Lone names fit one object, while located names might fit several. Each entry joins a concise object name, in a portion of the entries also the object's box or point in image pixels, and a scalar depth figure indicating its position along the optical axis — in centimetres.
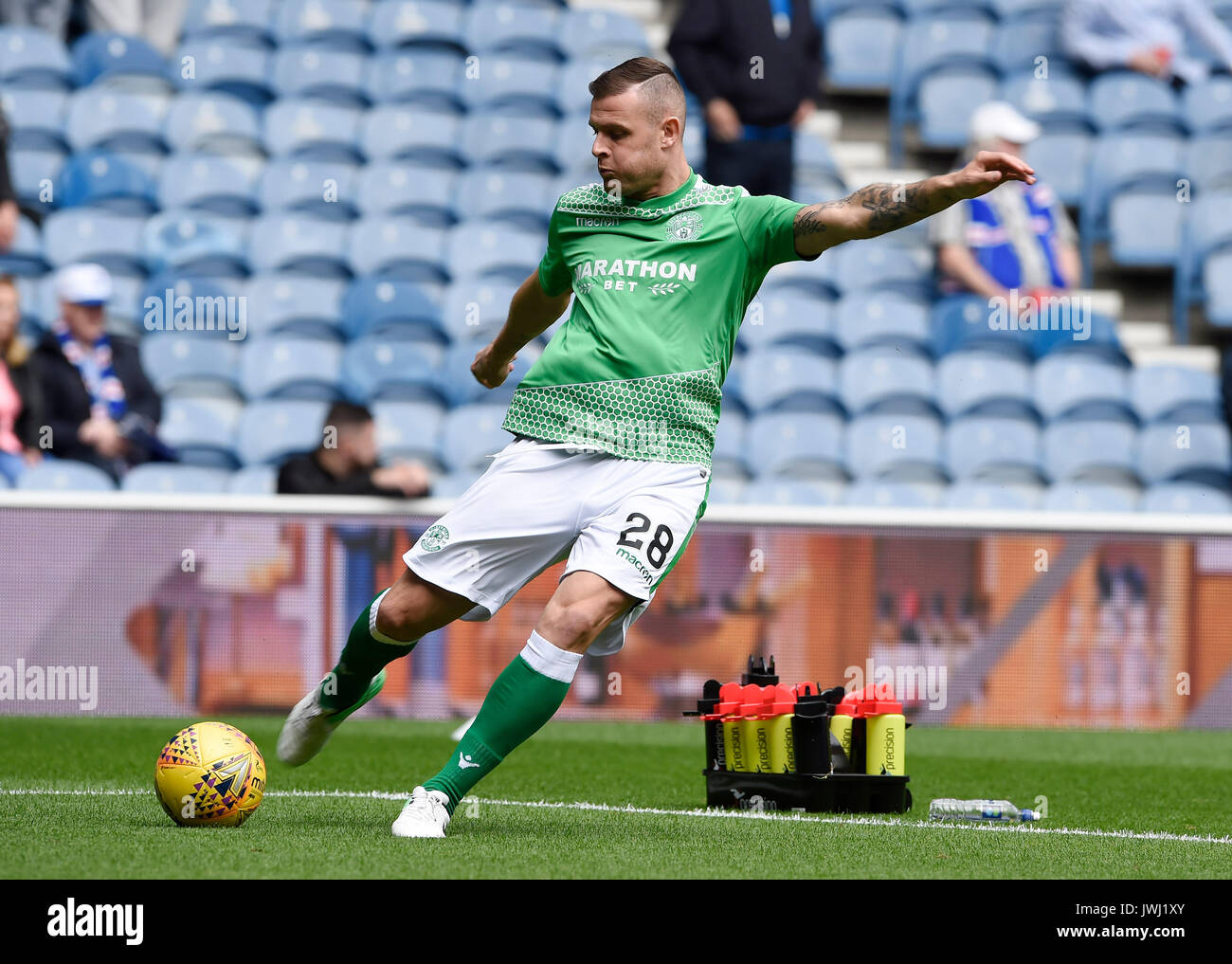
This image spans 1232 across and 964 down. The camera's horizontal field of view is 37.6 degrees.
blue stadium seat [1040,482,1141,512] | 1122
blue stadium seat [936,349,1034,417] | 1225
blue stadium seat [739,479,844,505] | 1117
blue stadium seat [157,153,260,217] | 1338
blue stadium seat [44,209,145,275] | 1268
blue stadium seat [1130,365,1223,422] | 1249
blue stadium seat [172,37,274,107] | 1443
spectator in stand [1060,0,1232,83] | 1467
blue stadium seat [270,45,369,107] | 1438
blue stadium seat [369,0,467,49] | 1481
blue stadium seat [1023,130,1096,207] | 1412
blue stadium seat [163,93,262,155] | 1386
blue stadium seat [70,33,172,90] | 1430
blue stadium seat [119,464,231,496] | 1062
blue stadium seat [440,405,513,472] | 1136
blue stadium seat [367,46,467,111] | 1445
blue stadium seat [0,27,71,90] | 1409
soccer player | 484
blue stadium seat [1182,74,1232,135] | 1448
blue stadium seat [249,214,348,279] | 1295
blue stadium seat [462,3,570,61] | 1486
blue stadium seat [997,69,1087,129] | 1424
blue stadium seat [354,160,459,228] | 1360
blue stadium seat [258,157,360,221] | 1350
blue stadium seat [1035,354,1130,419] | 1216
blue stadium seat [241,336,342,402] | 1195
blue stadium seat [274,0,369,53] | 1477
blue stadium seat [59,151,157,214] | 1332
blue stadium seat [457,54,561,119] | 1441
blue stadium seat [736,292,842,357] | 1258
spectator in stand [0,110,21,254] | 1170
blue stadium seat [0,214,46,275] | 1234
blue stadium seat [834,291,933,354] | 1266
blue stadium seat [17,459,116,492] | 1015
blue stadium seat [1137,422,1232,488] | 1187
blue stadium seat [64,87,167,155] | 1374
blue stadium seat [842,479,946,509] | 1098
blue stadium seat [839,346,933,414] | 1213
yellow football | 485
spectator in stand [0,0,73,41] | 1453
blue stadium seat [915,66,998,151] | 1442
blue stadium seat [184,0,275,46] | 1479
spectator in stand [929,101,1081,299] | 1241
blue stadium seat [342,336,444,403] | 1197
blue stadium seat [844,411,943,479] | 1161
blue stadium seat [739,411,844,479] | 1166
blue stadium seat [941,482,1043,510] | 1112
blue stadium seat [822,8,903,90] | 1502
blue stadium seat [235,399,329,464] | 1150
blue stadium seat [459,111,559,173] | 1402
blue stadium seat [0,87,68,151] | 1360
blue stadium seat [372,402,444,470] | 1152
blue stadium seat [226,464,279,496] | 1088
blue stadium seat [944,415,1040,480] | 1170
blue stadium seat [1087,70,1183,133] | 1435
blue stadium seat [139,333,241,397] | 1197
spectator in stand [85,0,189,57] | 1512
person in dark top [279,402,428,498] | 993
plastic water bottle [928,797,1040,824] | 581
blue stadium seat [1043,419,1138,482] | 1186
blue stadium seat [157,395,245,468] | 1148
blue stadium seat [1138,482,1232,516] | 1131
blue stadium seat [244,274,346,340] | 1243
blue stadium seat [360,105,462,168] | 1402
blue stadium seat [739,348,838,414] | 1204
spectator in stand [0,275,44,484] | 1038
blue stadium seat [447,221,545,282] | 1308
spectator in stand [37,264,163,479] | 1050
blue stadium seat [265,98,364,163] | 1388
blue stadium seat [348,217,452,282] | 1302
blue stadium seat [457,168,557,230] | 1359
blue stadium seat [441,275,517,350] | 1242
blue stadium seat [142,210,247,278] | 1261
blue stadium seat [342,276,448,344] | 1244
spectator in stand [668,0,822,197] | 1184
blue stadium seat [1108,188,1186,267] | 1374
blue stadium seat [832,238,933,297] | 1332
